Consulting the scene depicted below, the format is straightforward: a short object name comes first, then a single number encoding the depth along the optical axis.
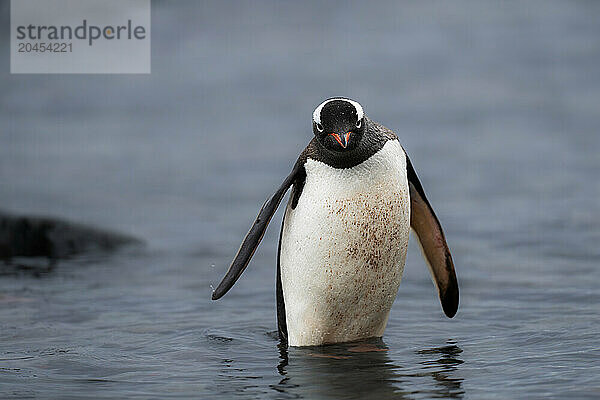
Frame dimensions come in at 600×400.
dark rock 16.92
